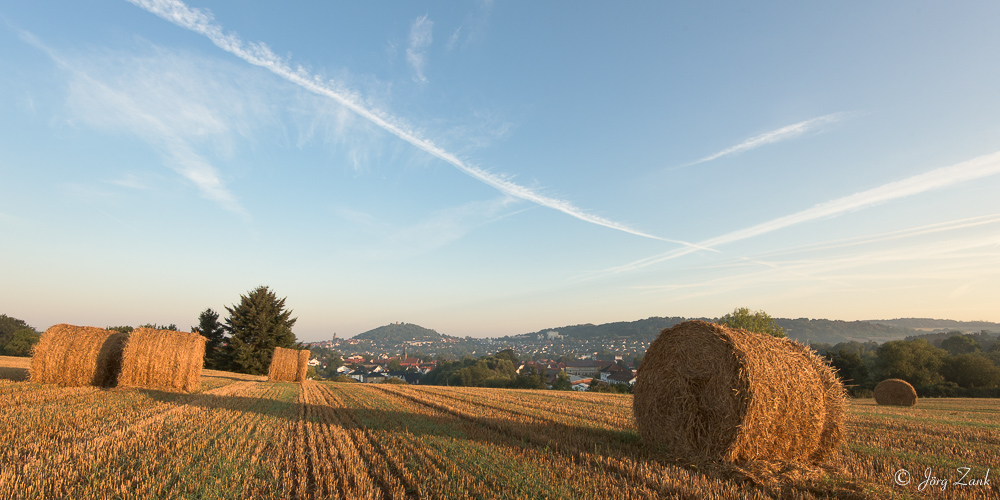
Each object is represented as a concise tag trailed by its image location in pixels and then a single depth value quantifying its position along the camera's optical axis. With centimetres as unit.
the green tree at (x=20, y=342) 4678
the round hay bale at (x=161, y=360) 1391
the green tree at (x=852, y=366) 4447
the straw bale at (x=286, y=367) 2619
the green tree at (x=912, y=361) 4103
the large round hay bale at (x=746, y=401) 652
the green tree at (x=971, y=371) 3834
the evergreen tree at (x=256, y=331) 3839
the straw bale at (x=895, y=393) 2256
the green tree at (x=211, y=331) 3969
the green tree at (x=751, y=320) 4994
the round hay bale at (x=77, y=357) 1322
